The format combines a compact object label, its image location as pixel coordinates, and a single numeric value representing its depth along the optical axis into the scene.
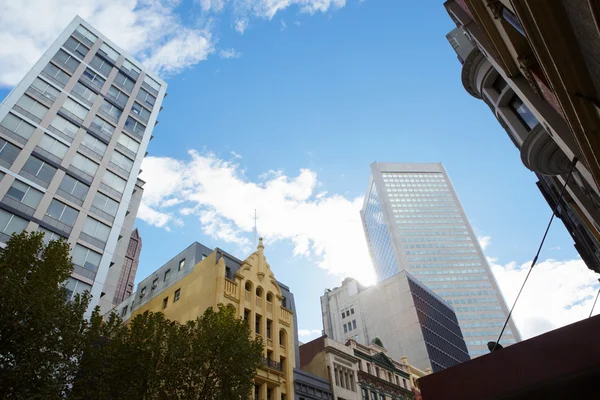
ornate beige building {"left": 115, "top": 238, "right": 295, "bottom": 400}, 32.94
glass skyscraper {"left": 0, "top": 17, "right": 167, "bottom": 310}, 33.62
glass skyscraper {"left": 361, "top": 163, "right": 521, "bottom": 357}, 143.88
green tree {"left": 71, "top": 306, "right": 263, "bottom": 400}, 17.56
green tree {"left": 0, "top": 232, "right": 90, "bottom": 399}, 14.35
